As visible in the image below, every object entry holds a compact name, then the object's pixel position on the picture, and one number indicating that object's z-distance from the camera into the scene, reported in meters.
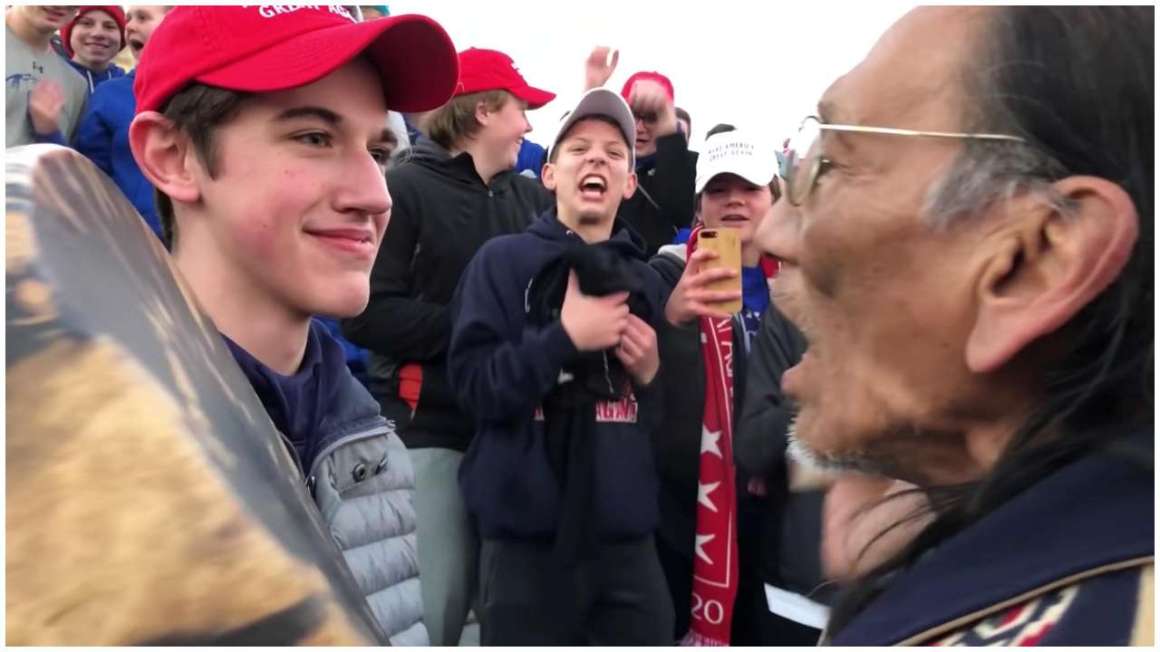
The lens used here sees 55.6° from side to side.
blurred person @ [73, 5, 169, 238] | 3.93
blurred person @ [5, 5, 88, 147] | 4.02
